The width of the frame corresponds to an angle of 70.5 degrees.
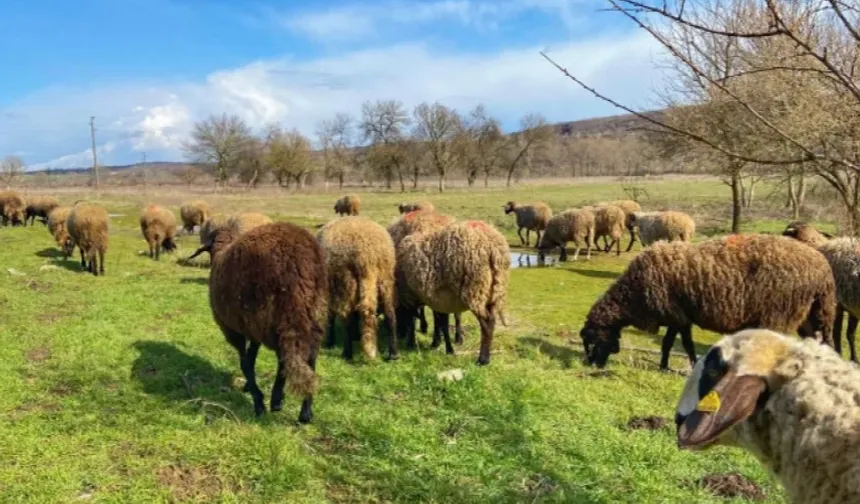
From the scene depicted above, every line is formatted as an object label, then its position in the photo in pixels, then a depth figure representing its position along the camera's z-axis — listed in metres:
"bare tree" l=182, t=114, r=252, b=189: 79.62
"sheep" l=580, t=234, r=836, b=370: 8.88
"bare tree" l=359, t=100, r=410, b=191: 78.69
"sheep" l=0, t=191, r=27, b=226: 32.72
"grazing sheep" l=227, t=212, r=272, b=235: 16.47
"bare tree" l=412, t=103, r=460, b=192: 76.56
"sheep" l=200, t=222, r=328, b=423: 6.11
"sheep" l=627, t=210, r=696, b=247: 22.02
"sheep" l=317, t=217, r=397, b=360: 8.68
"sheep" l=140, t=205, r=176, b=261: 21.41
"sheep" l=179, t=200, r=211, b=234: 31.19
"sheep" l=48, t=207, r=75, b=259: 20.02
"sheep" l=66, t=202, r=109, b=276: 17.16
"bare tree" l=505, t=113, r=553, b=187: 82.44
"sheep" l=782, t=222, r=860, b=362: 10.21
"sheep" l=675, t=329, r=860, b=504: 2.56
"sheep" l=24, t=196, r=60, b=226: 34.12
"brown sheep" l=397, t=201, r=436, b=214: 30.33
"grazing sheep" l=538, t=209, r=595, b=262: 23.91
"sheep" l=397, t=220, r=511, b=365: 8.83
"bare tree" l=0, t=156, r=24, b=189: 66.19
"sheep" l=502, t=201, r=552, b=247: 29.16
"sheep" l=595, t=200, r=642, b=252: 27.44
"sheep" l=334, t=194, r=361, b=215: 40.56
